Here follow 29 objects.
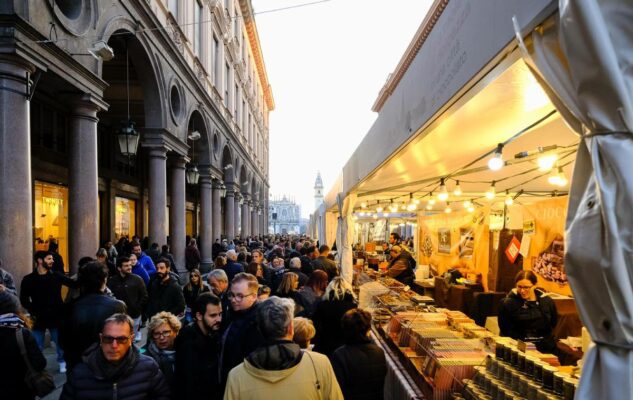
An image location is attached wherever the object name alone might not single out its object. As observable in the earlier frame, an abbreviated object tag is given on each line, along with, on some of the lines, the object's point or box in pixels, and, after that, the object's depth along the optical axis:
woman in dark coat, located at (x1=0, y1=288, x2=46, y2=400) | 3.62
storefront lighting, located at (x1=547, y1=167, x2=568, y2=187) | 6.72
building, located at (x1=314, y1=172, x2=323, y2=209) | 152.68
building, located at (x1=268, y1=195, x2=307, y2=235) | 145.00
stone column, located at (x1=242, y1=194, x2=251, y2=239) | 34.22
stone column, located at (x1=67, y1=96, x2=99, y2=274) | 8.38
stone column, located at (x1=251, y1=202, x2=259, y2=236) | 41.88
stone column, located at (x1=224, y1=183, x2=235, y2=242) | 26.45
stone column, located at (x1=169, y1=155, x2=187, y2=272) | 14.96
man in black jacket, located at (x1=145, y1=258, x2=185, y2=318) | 6.53
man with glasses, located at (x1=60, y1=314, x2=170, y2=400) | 2.95
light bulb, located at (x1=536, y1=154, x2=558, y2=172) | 5.78
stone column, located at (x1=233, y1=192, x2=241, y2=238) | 30.32
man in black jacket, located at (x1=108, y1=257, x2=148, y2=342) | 6.42
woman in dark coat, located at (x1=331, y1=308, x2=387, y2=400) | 3.64
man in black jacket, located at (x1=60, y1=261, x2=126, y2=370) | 4.20
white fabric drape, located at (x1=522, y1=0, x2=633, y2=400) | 1.41
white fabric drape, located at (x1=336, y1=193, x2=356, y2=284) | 9.70
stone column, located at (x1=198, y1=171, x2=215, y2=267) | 19.37
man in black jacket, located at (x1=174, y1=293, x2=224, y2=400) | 3.41
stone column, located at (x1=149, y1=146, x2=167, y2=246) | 12.72
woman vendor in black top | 5.96
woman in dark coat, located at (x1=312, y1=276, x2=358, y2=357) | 4.95
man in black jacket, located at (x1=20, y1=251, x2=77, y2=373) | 6.20
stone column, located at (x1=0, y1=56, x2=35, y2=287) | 6.04
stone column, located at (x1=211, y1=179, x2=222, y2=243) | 21.69
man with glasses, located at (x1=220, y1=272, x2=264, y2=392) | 3.49
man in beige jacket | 2.66
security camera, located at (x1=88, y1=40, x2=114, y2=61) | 7.93
